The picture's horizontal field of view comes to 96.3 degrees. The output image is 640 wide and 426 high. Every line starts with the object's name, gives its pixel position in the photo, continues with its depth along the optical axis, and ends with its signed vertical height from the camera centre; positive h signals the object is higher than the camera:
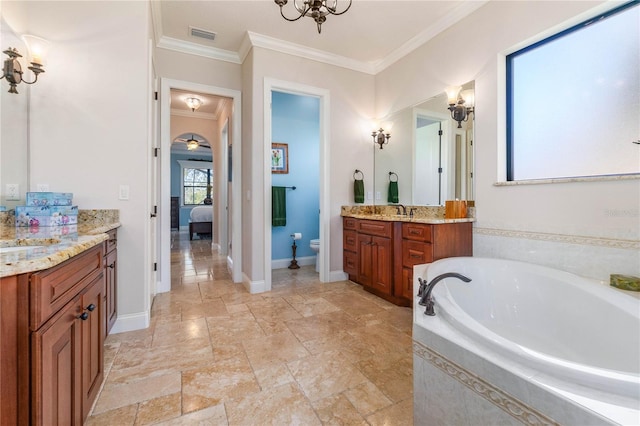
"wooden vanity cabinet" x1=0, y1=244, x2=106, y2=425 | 0.83 -0.45
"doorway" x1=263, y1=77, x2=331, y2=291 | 3.29 +0.54
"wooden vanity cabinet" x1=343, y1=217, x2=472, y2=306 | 2.52 -0.37
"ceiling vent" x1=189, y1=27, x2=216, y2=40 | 3.11 +1.97
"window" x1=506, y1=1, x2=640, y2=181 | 1.78 +0.78
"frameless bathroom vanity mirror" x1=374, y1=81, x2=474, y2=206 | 2.77 +0.62
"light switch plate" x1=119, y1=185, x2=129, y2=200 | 2.25 +0.15
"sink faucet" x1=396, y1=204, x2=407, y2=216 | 3.48 +0.03
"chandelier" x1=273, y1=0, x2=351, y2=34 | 1.76 +1.26
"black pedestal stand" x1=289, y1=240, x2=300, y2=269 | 4.46 -0.79
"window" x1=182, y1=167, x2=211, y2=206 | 10.34 +0.97
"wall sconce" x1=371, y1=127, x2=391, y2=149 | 3.77 +0.99
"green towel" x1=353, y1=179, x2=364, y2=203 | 3.78 +0.27
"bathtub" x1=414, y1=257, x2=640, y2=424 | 0.72 -0.47
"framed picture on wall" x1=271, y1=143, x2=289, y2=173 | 4.59 +0.86
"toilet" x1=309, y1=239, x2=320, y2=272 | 4.12 -0.49
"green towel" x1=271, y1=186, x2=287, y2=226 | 4.39 +0.08
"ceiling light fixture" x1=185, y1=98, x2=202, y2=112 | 4.73 +1.82
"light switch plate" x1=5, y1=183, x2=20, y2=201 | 1.82 +0.13
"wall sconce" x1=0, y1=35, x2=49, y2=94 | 1.76 +0.97
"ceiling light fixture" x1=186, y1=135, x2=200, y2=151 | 7.42 +1.77
